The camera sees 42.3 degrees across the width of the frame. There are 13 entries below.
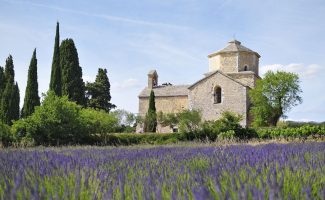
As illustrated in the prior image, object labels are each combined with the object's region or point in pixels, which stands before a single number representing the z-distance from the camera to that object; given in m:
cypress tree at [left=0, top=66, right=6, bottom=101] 38.02
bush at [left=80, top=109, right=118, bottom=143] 25.06
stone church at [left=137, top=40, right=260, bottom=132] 42.53
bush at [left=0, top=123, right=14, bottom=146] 20.81
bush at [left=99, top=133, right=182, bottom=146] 25.06
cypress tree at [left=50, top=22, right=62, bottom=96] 33.00
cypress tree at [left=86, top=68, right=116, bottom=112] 53.31
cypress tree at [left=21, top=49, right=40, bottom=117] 30.16
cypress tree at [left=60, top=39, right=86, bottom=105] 38.88
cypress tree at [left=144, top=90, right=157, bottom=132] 42.66
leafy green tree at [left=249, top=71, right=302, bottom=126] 41.53
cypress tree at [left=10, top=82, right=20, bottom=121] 32.41
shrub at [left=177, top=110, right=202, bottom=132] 36.22
